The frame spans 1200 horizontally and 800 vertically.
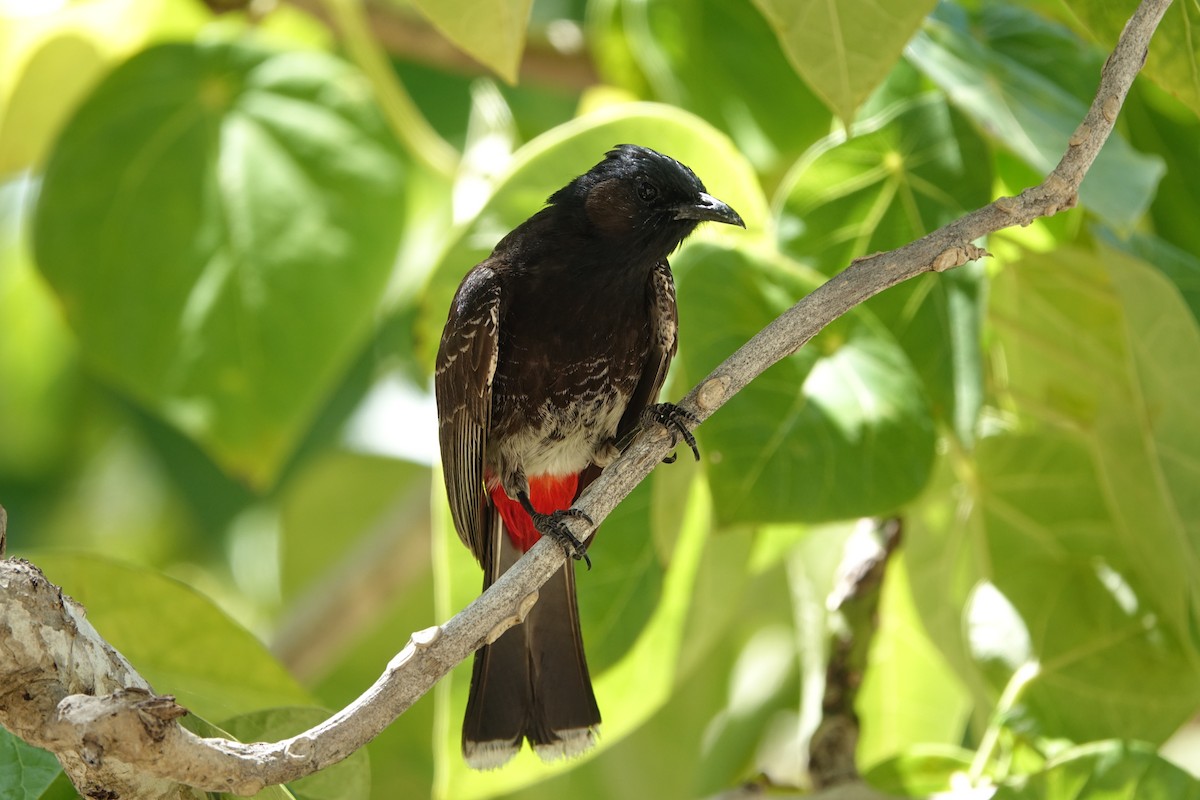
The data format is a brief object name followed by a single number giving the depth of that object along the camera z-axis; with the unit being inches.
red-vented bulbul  208.1
